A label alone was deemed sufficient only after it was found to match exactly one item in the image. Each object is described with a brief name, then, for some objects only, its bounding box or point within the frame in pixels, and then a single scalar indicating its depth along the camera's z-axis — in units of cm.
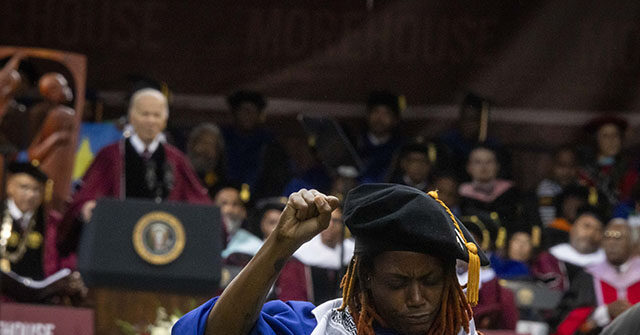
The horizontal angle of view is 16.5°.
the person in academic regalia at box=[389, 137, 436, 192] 1686
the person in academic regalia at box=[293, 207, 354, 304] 1473
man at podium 1318
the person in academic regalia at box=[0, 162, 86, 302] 1438
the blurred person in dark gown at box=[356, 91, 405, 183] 1788
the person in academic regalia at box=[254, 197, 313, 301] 1457
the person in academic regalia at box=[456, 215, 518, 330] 1381
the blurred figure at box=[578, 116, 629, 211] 1807
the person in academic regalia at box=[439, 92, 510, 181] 1804
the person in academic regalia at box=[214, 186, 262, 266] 1421
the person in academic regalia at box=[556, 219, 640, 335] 1517
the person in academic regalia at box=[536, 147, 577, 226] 1778
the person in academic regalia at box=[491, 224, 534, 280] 1542
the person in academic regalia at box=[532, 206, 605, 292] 1607
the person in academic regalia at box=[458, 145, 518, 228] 1698
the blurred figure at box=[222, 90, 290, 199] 1773
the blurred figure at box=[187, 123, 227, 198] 1670
